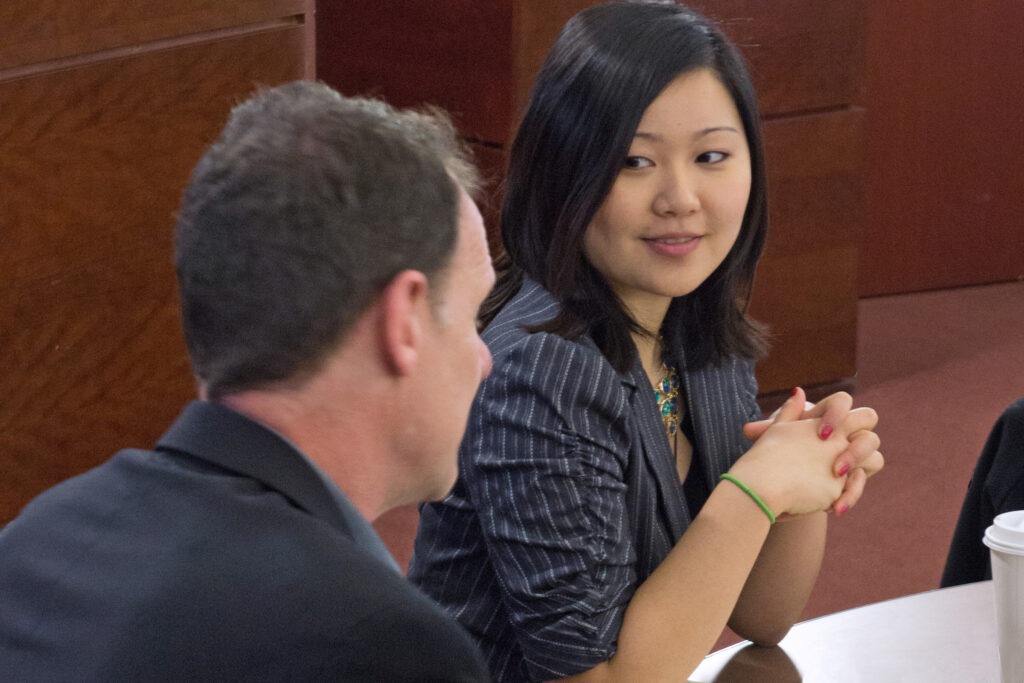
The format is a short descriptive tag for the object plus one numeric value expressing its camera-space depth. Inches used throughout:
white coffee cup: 204.8
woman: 213.0
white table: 209.8
